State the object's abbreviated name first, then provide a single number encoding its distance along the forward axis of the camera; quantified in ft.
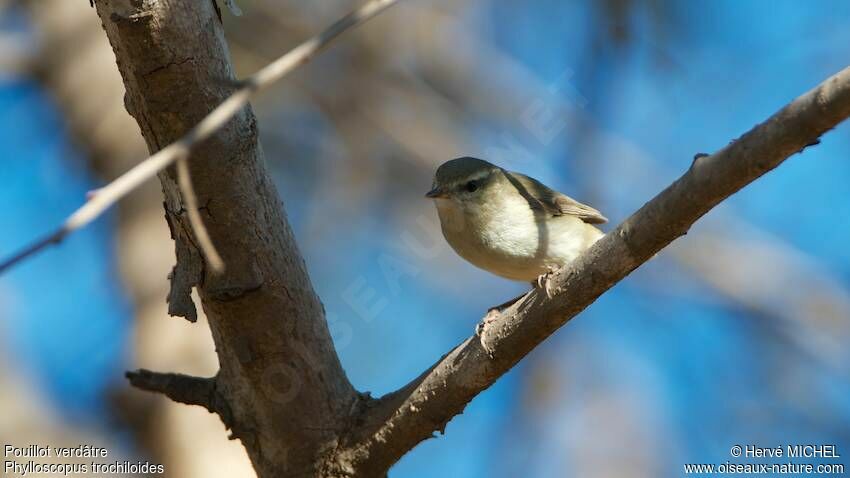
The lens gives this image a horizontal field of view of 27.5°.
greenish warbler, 27.68
